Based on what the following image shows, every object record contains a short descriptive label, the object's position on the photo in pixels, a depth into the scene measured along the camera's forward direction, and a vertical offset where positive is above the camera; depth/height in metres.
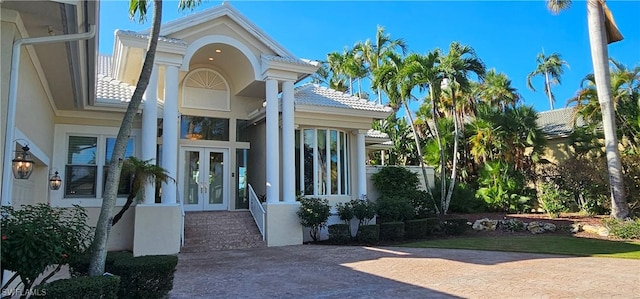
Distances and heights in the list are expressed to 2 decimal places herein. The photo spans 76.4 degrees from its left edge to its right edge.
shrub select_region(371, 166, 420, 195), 17.16 +0.46
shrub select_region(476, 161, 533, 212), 21.02 -0.06
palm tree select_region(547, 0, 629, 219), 15.70 +3.88
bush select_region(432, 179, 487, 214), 20.34 -0.49
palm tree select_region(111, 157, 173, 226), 8.86 +0.57
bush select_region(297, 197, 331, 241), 12.99 -0.62
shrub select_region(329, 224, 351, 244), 13.45 -1.36
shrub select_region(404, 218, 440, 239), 14.56 -1.35
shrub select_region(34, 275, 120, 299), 4.30 -0.97
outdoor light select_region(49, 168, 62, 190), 10.40 +0.45
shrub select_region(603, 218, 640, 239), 13.55 -1.43
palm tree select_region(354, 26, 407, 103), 29.44 +10.87
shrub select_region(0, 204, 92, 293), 4.47 -0.49
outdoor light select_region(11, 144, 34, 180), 6.41 +0.54
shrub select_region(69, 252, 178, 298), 5.74 -1.08
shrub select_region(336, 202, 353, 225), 13.97 -0.67
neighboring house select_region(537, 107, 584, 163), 23.33 +2.95
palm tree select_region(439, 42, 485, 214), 17.69 +5.31
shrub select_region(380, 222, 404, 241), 13.92 -1.34
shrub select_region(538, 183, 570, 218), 18.70 -0.56
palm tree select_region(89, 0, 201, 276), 5.34 +0.45
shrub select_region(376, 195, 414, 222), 14.50 -0.65
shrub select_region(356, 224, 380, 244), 13.41 -1.38
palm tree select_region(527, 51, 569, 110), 42.97 +12.63
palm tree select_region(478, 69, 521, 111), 26.98 +6.49
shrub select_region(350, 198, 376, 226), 13.98 -0.61
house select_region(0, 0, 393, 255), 9.19 +2.32
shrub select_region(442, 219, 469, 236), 15.37 -1.38
